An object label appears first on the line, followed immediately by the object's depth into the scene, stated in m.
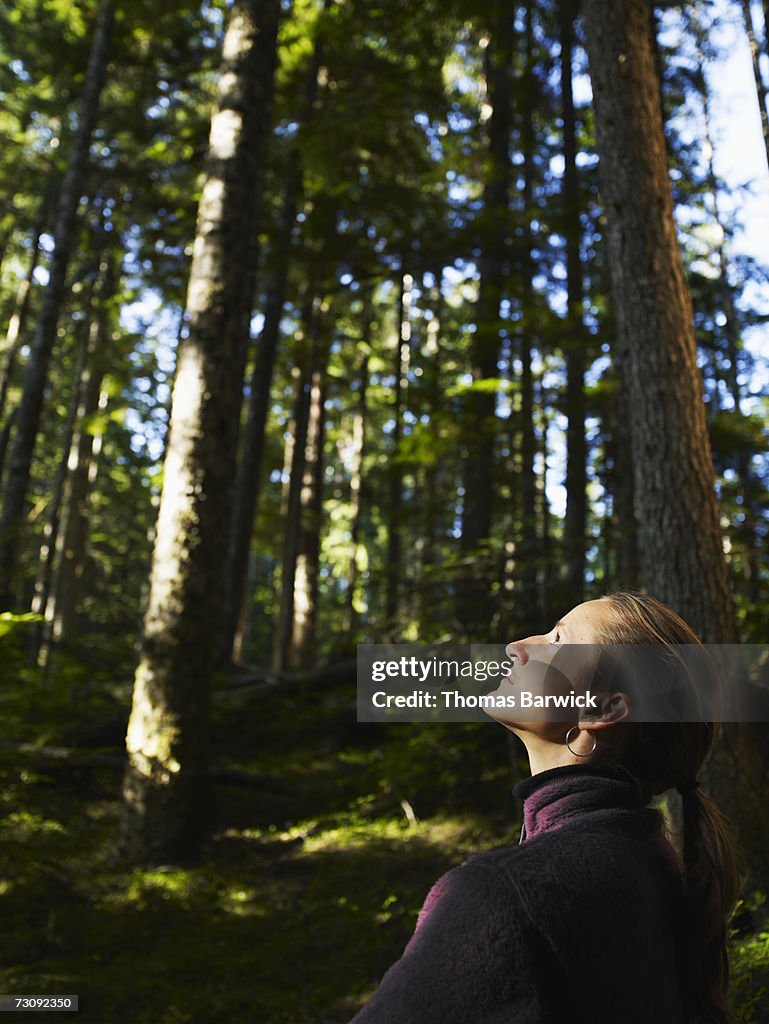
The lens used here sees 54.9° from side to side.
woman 1.15
